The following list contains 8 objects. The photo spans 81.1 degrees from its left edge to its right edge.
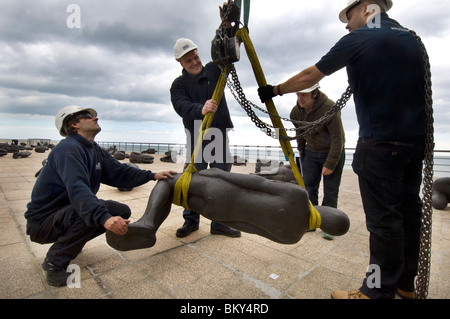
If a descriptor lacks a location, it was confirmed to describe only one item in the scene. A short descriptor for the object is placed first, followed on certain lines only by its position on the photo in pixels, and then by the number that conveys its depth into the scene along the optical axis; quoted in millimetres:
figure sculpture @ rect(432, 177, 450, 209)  4617
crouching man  1889
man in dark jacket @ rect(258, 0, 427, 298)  1497
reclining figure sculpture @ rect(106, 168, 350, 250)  1547
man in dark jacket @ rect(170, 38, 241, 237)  2580
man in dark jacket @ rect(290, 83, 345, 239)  2994
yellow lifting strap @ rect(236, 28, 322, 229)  1878
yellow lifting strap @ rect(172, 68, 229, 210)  1756
